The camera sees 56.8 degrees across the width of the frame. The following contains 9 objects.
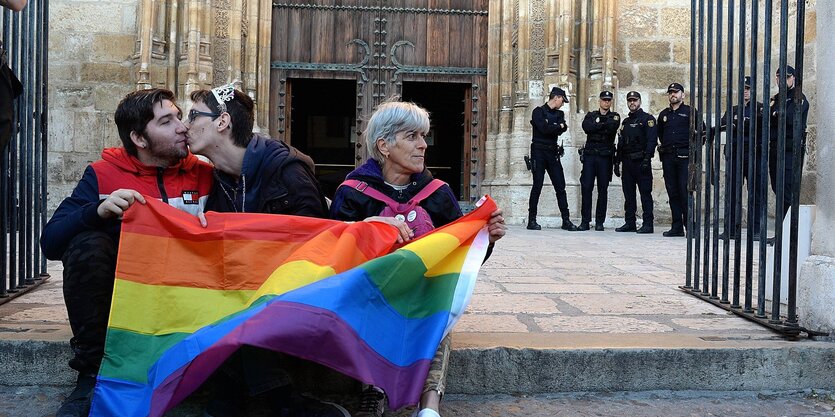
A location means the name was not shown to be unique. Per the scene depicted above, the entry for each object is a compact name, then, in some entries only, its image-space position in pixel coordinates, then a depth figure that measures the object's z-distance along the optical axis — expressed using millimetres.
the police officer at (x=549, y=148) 10188
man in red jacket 2586
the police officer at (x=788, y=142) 8227
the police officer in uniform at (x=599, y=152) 10227
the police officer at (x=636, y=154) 10062
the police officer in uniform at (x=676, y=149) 9578
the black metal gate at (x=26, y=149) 3807
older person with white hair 2992
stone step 2949
